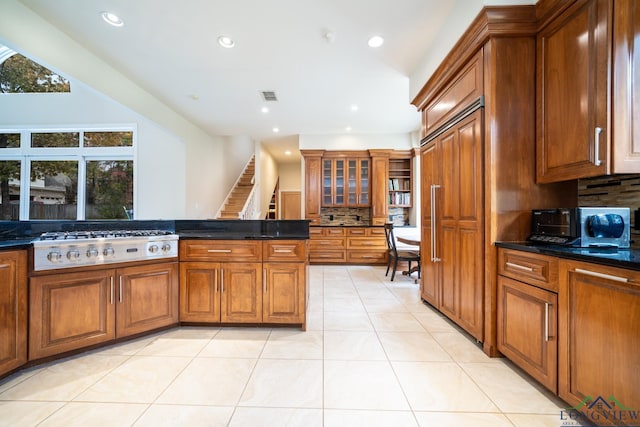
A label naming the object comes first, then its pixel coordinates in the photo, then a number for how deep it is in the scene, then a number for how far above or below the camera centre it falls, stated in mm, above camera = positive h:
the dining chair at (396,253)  4171 -688
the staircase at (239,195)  6773 +586
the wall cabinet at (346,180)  5703 +819
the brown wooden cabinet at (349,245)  5355 -670
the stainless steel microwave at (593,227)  1455 -68
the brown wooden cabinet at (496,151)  1836 +507
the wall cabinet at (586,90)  1328 +770
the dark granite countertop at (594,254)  1055 -198
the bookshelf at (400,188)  5738 +650
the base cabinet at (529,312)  1421 -635
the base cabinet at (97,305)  1767 -757
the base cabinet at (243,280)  2348 -646
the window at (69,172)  4984 +854
